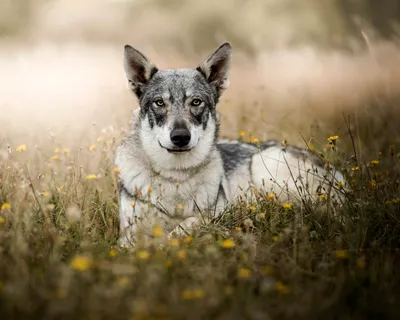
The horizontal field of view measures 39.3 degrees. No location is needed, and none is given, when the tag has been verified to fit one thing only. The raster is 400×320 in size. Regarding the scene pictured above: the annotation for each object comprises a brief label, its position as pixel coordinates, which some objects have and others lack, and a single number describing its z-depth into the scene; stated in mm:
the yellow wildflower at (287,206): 4064
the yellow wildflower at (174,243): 3363
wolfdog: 4465
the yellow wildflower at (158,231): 3154
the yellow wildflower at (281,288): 2864
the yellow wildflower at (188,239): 3549
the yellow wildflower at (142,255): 3045
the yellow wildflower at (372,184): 4338
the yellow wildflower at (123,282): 2707
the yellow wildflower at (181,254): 3254
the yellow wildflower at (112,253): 3422
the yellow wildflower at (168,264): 3158
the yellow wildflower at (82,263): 2766
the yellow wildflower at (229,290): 2801
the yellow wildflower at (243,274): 2931
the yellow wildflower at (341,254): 3271
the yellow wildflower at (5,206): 3322
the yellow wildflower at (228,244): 3174
